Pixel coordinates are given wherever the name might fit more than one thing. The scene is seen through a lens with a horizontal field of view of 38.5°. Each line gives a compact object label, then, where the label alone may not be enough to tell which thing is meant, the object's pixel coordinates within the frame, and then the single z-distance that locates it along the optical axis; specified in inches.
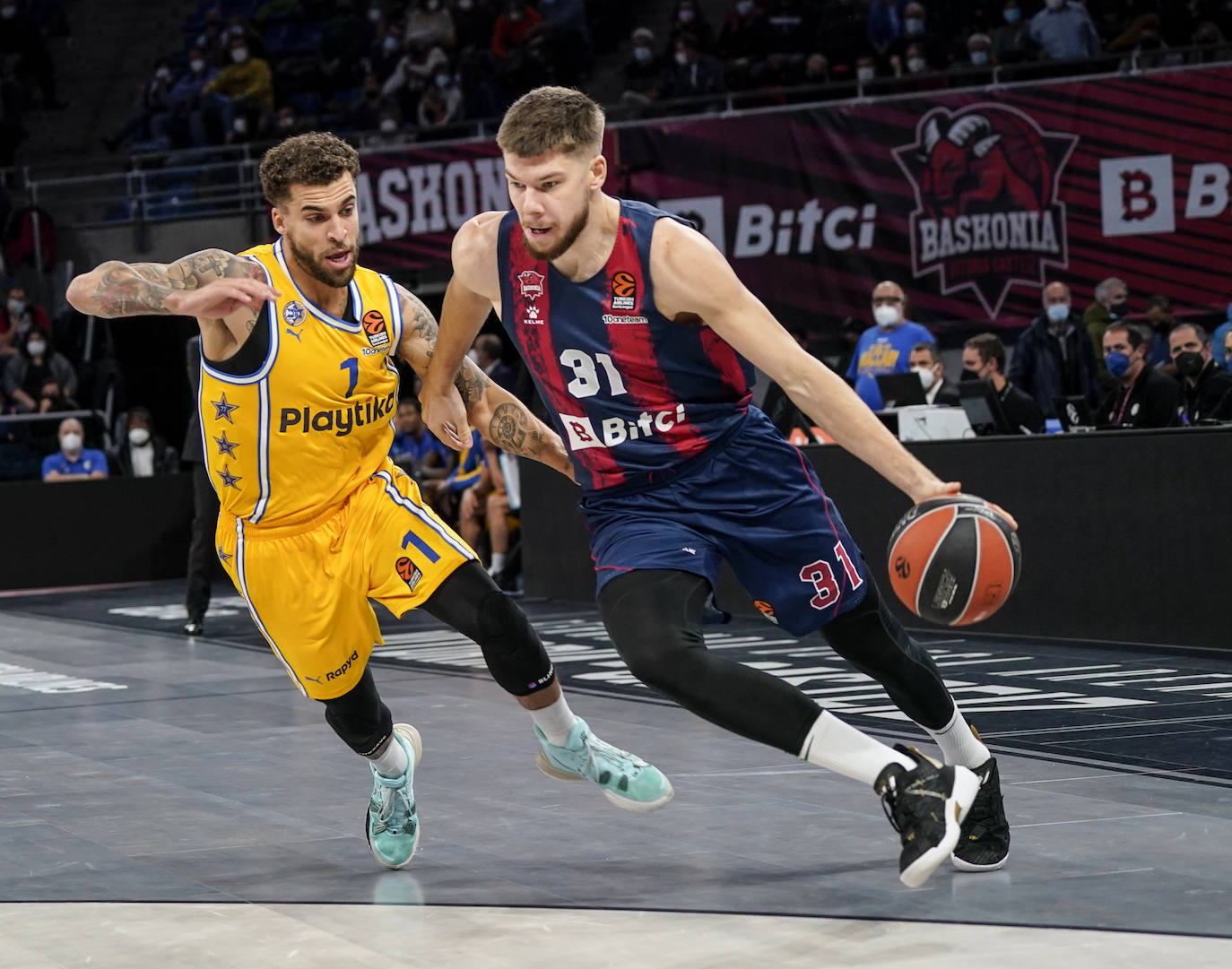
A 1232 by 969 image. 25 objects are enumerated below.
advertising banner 533.0
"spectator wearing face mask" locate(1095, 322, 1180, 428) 387.5
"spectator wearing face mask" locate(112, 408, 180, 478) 660.1
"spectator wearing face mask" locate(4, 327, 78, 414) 660.1
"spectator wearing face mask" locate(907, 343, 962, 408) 465.4
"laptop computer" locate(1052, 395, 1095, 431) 422.6
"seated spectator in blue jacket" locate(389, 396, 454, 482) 570.3
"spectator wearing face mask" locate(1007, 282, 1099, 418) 496.4
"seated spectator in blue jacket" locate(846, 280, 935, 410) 493.7
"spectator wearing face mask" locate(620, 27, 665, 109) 712.4
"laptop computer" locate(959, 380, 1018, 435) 426.3
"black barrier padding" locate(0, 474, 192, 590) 643.5
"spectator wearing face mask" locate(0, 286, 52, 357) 697.0
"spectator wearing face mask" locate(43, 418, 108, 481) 645.9
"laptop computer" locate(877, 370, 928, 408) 454.6
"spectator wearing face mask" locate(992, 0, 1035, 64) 597.9
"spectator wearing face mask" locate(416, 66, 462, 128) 715.4
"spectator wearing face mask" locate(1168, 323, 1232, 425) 393.4
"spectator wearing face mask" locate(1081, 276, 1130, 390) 510.3
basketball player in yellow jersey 181.8
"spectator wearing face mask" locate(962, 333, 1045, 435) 434.6
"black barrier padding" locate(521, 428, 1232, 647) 341.4
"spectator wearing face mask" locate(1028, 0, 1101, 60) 592.1
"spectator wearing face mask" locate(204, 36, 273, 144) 767.7
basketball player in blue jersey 156.3
